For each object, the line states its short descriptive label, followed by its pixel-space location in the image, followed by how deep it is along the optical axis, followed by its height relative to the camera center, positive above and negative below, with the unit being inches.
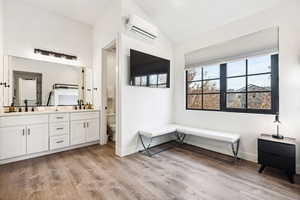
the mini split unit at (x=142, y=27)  107.5 +58.9
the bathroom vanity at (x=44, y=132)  95.9 -26.3
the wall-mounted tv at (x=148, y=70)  115.0 +26.1
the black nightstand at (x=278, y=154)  74.7 -29.8
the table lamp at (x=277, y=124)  83.8 -15.0
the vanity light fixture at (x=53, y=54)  124.1 +42.1
